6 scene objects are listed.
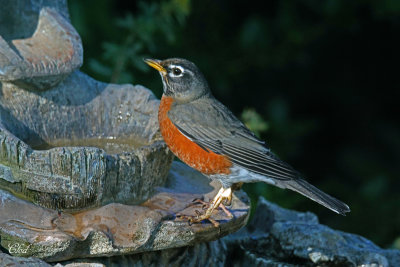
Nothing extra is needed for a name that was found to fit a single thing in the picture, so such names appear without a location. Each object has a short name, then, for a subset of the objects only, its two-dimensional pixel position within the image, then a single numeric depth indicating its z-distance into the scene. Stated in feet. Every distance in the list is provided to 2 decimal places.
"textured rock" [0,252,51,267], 18.35
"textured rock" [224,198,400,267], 24.38
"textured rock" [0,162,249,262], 18.98
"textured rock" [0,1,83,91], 22.00
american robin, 22.72
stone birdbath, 19.63
